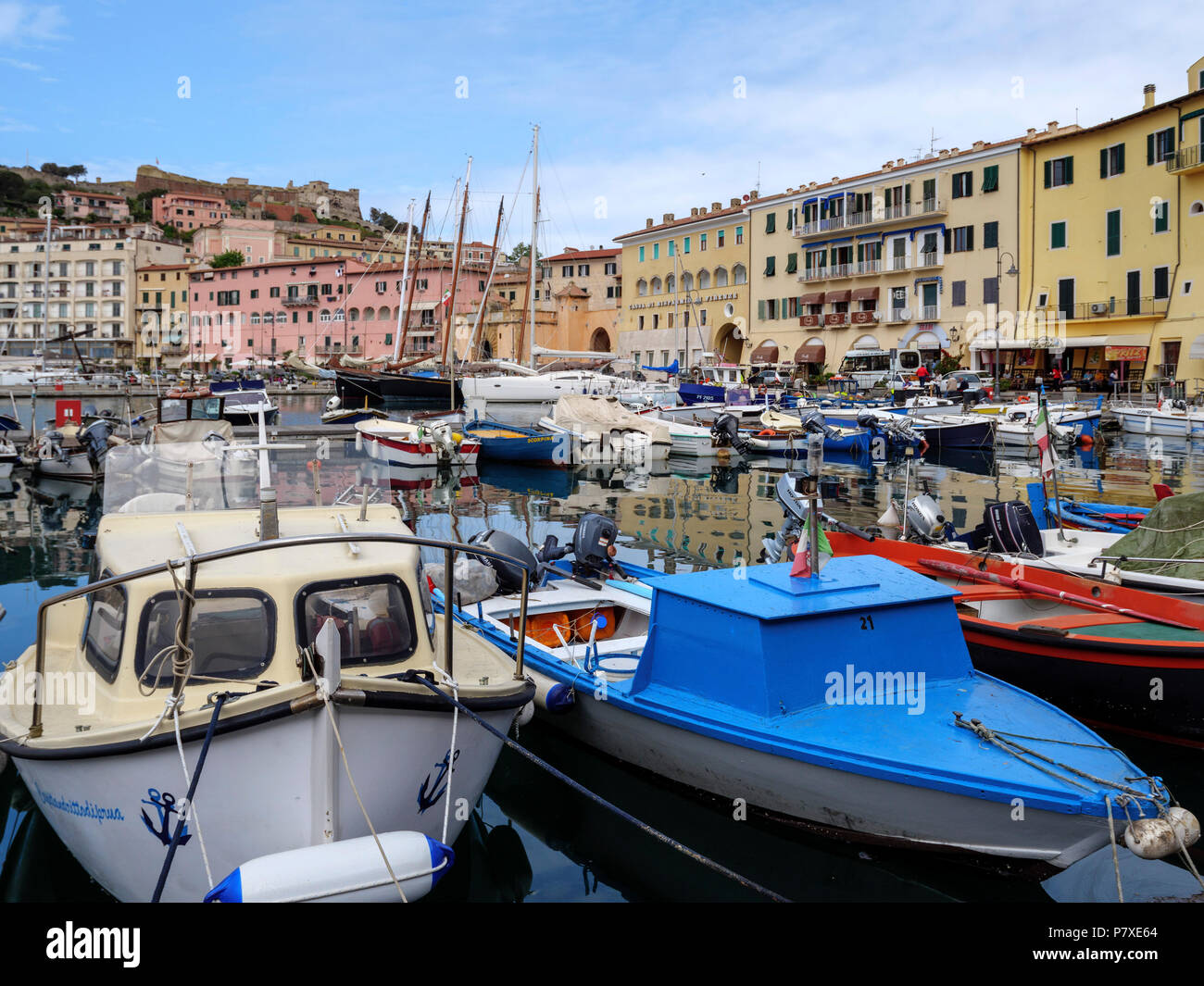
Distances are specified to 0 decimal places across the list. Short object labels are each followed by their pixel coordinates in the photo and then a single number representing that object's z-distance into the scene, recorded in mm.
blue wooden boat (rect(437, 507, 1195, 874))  5699
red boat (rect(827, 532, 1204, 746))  7711
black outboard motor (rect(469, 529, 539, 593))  9422
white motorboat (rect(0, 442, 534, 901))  4824
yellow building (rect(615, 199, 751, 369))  63531
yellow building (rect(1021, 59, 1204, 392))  41688
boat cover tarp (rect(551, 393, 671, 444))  31438
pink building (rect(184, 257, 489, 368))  79188
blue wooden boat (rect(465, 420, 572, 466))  29422
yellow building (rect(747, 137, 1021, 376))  49656
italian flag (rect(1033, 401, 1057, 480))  11305
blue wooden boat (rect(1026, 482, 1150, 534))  12195
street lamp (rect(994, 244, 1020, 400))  48031
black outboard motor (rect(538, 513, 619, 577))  10320
